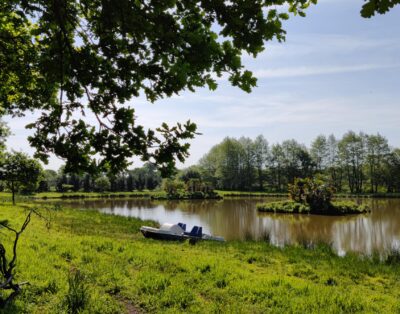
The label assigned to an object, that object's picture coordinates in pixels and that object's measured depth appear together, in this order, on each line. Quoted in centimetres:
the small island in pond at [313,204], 3738
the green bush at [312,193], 3781
